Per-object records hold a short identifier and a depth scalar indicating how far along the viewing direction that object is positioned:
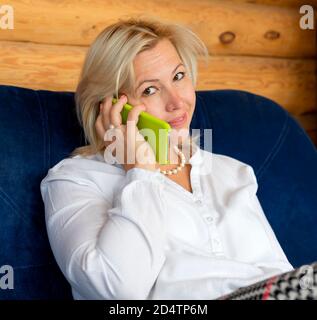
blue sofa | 1.40
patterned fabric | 1.09
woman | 1.25
